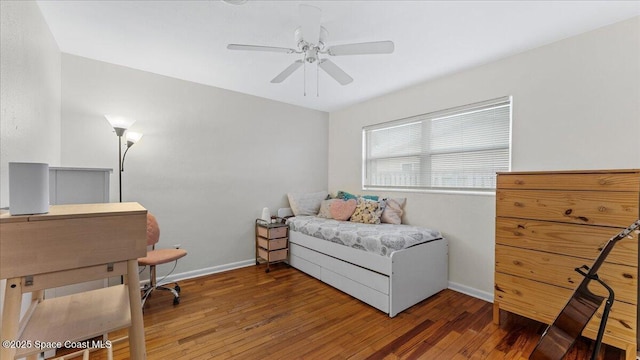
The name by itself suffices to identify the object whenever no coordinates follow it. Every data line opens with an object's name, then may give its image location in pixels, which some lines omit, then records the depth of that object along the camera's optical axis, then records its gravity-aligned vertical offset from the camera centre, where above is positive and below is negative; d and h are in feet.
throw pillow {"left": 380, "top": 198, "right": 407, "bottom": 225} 10.46 -1.31
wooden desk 2.95 -1.16
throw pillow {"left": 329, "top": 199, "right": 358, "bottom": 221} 11.25 -1.34
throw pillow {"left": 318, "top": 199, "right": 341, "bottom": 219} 12.16 -1.48
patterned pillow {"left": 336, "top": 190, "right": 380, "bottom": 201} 11.46 -0.81
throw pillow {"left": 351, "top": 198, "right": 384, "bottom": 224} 10.45 -1.37
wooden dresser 5.14 -1.40
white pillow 12.66 -1.21
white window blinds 8.44 +1.21
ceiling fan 5.29 +3.19
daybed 7.51 -2.71
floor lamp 7.98 +1.43
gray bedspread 7.74 -1.88
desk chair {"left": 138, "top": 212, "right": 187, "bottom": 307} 7.77 -2.49
